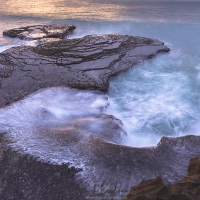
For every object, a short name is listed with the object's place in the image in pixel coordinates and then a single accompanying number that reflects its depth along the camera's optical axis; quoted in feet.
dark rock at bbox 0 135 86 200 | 11.04
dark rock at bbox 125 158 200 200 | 8.64
